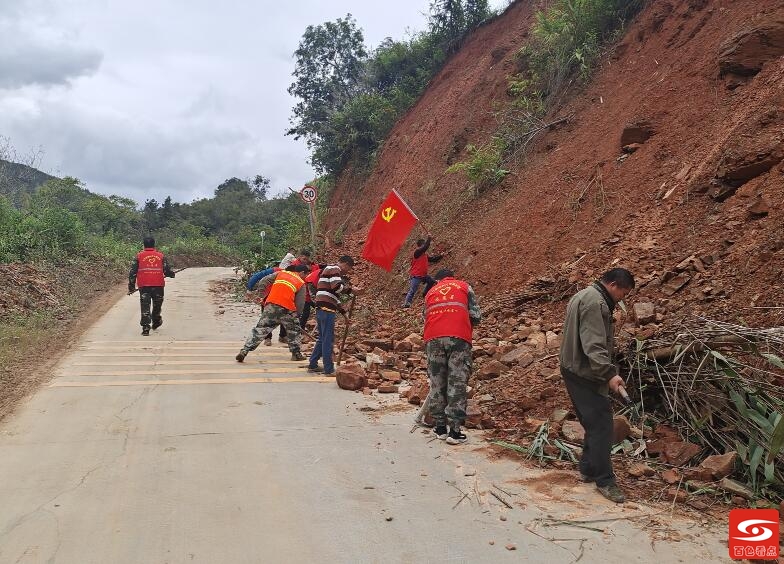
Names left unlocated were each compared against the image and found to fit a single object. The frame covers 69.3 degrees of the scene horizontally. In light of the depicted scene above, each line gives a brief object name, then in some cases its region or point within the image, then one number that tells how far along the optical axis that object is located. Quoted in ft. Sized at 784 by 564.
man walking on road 33.78
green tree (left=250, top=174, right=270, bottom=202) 191.08
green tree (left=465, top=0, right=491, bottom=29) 61.31
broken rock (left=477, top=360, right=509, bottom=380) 20.10
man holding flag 35.12
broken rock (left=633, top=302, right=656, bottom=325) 17.87
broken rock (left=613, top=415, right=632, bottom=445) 14.25
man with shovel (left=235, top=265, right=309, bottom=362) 26.84
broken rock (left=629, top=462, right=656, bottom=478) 13.01
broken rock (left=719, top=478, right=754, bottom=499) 11.56
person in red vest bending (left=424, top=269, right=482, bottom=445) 16.37
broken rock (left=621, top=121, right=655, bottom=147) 30.91
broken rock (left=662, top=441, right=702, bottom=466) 13.32
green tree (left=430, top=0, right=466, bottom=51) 62.28
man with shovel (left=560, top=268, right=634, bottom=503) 12.62
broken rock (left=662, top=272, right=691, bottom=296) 19.94
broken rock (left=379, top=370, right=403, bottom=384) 22.49
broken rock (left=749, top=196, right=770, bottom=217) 20.46
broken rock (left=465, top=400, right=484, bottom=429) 17.20
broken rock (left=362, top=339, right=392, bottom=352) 27.24
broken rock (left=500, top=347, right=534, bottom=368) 20.08
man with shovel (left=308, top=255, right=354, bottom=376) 24.84
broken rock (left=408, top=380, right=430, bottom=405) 19.63
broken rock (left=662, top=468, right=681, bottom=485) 12.52
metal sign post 49.29
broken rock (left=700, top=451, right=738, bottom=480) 12.27
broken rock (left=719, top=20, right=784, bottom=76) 26.94
